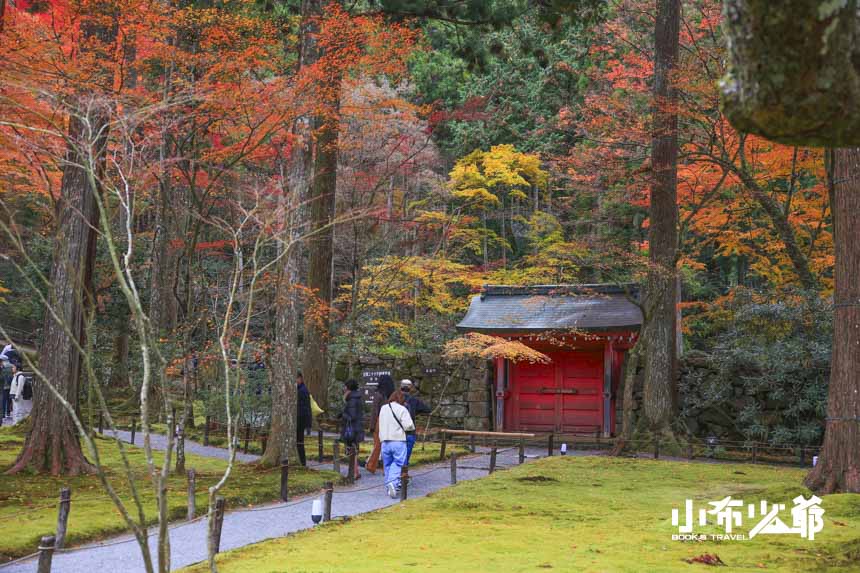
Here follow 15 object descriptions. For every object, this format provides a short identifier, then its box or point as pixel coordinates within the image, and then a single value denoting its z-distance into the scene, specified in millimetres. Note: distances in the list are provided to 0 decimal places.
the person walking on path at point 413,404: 13316
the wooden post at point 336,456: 13016
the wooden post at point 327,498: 9125
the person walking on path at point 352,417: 13109
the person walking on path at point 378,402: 13079
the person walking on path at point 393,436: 11414
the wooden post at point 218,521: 7004
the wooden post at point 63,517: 7199
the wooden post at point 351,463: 12117
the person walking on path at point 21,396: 18219
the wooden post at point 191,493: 9320
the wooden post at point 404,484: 10938
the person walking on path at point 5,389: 21230
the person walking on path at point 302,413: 13734
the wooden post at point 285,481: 10406
